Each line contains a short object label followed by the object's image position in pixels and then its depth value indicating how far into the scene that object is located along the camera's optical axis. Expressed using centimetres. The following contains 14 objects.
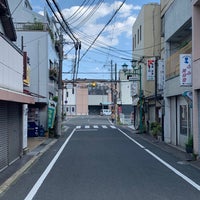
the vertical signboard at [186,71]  1037
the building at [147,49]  2195
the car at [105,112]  6396
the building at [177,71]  1052
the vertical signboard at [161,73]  1545
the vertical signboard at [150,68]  1896
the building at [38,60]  1849
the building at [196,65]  986
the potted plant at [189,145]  1036
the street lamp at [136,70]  2217
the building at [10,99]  754
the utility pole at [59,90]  1840
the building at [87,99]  6678
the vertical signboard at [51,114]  1795
